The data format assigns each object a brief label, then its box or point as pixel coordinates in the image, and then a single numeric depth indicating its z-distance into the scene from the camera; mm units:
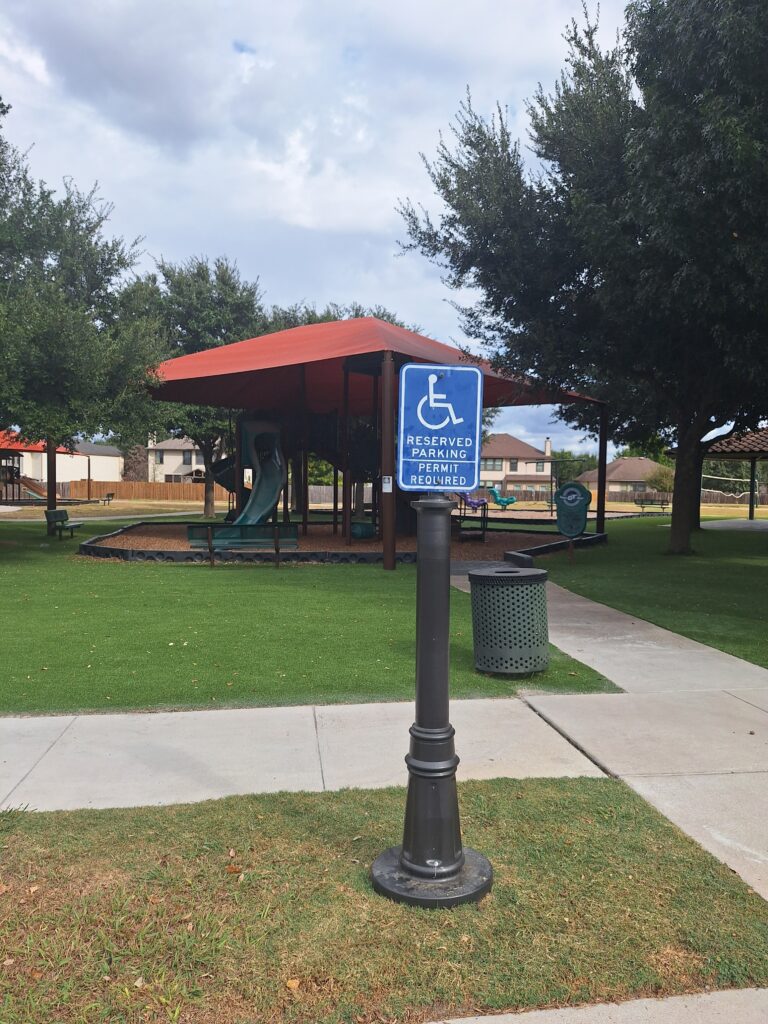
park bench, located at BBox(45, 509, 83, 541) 21531
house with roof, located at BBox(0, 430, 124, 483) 69312
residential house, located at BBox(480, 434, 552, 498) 93438
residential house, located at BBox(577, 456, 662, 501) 92125
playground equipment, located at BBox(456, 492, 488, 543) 20750
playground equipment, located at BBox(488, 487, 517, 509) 42547
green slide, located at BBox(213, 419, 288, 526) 19484
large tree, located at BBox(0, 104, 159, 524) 14688
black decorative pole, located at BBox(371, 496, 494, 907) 3172
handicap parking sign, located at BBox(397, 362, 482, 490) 3109
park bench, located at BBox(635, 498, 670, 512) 57425
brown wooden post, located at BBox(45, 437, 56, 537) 24194
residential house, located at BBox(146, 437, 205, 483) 80062
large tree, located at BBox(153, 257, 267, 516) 34312
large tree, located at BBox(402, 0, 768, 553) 9875
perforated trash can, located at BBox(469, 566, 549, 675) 6664
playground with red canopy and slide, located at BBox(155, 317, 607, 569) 15648
